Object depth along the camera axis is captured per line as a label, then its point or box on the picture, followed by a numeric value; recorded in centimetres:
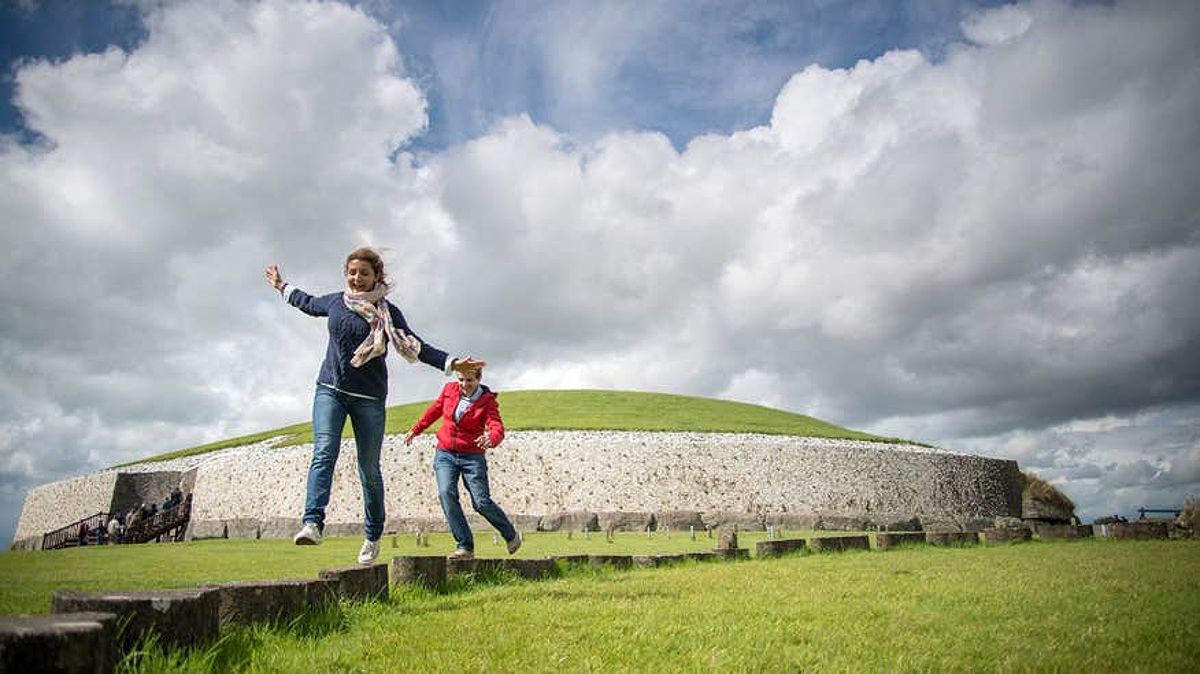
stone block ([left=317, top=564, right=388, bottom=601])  569
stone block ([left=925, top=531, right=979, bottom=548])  1520
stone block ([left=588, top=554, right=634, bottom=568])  991
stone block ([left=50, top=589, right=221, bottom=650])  322
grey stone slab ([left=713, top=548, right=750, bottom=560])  1197
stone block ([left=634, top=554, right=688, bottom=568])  1057
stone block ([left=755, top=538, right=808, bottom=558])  1239
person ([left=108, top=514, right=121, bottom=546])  3288
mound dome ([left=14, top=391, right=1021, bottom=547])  3178
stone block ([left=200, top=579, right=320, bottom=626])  424
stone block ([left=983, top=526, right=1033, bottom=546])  1611
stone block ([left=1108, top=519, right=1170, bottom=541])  1655
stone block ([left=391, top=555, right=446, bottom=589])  700
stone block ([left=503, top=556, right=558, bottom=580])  855
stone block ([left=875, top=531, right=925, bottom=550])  1452
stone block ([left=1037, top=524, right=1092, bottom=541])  1684
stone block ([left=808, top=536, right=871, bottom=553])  1338
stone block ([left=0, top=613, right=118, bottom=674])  225
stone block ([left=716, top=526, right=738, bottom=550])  1241
